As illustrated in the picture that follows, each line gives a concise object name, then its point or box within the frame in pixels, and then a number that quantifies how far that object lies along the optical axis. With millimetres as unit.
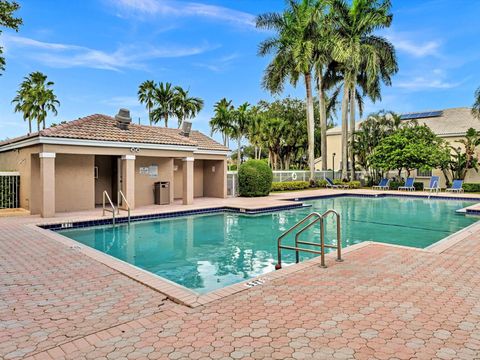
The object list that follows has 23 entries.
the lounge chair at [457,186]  25000
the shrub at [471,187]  25578
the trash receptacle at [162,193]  17141
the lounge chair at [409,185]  27375
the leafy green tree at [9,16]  10800
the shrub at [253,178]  21188
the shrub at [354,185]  29106
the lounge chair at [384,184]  28225
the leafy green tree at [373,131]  30250
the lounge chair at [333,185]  29016
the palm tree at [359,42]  27375
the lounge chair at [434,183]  25616
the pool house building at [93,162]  13086
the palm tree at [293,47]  25559
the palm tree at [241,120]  38781
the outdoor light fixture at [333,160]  37044
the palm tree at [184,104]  47875
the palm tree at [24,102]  41891
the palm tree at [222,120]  39125
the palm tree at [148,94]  49238
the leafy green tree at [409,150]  25578
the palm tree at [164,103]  48031
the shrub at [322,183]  29286
